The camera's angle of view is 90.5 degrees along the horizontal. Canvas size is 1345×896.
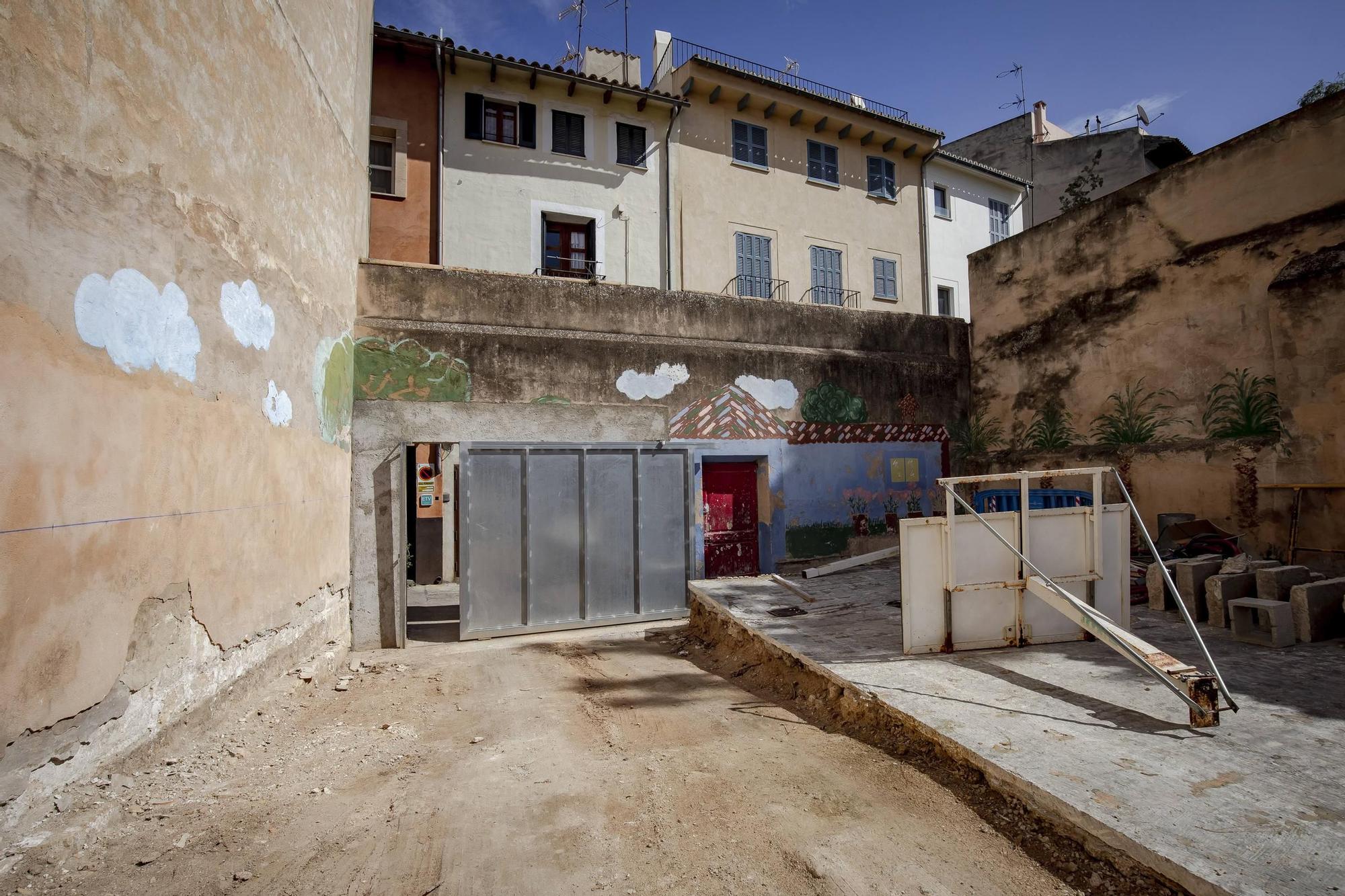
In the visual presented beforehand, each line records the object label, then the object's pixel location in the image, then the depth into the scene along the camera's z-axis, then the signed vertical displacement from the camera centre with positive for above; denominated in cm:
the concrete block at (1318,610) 548 -111
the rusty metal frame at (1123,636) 377 -104
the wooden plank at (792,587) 793 -131
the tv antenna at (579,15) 1930 +1372
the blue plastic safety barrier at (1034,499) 884 -26
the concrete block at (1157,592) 687 -118
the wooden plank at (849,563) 917 -112
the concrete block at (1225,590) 604 -103
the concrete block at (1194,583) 642 -102
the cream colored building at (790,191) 1777 +844
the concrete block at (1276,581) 580 -92
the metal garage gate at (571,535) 825 -61
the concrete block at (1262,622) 540 -121
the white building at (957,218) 2150 +888
